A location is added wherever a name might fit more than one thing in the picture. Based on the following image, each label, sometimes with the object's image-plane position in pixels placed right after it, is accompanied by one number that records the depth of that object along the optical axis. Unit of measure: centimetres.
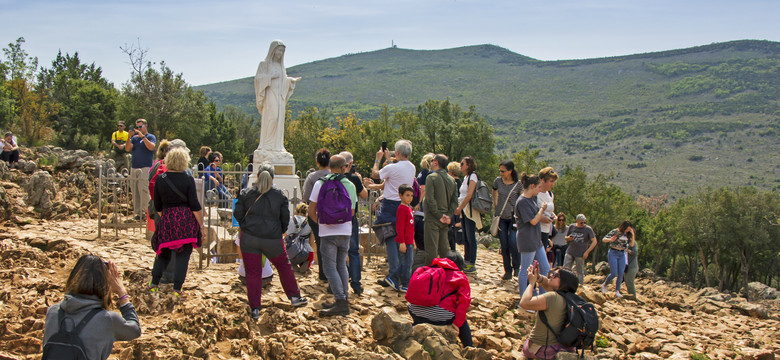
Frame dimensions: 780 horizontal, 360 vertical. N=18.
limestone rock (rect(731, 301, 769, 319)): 1189
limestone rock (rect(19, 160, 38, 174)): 1365
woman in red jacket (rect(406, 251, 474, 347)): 551
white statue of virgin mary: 1259
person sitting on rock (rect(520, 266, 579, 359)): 503
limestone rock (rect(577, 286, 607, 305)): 855
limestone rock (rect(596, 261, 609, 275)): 2155
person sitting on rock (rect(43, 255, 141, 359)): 338
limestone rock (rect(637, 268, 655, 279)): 2906
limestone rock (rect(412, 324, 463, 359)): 511
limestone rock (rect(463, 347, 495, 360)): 542
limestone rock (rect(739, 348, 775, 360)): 775
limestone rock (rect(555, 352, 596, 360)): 486
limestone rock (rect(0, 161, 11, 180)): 1278
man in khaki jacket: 730
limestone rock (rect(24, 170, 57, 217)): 1150
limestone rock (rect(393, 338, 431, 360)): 505
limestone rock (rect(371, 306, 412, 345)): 530
